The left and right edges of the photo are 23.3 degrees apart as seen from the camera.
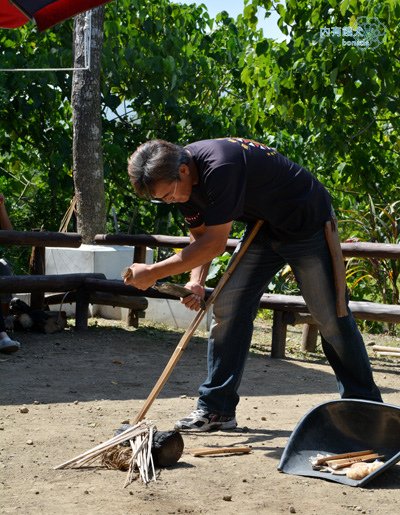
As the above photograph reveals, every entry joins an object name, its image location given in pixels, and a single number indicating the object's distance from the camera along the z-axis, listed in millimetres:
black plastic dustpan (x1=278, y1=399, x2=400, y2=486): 4695
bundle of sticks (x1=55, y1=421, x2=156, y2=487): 4441
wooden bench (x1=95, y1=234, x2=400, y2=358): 8133
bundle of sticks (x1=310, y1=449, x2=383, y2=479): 4480
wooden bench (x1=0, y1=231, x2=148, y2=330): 8648
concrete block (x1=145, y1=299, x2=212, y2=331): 9586
